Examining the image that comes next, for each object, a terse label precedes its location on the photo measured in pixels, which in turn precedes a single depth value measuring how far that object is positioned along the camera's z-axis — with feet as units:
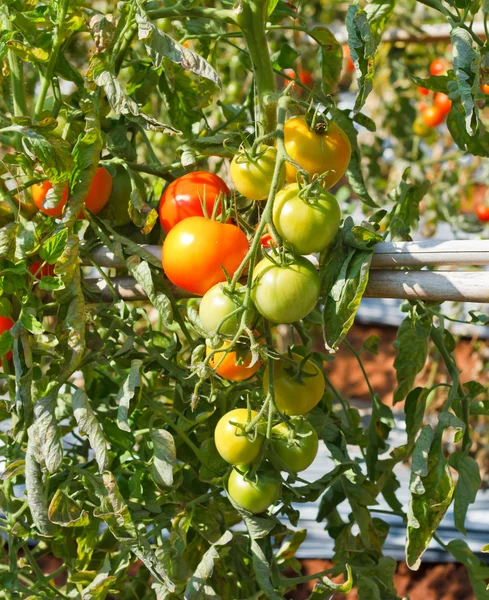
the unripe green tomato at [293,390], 2.87
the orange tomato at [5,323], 3.30
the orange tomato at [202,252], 2.72
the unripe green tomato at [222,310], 2.51
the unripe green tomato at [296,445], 2.83
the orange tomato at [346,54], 9.36
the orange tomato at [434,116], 9.00
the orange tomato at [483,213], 10.00
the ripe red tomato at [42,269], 3.26
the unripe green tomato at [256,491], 2.83
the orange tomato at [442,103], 8.66
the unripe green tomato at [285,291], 2.42
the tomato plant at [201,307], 2.61
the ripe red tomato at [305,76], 8.31
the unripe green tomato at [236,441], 2.72
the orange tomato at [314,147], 2.72
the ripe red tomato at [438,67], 8.40
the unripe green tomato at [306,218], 2.44
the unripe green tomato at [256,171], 2.60
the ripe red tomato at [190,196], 3.04
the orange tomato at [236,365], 2.68
